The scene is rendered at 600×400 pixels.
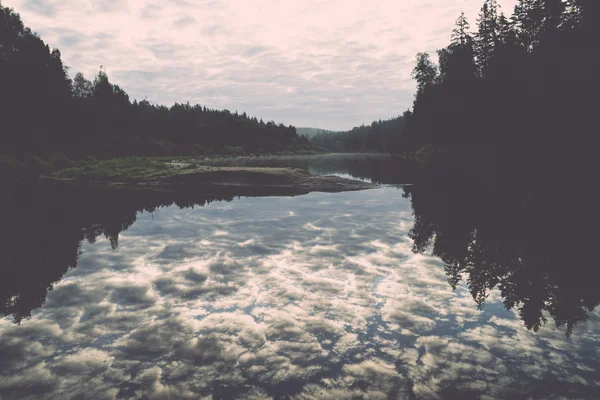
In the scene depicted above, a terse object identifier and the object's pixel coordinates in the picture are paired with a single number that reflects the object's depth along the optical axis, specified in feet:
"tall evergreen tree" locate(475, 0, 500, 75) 203.90
